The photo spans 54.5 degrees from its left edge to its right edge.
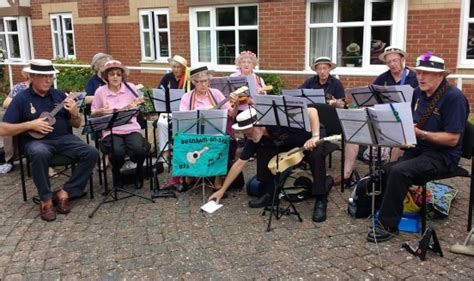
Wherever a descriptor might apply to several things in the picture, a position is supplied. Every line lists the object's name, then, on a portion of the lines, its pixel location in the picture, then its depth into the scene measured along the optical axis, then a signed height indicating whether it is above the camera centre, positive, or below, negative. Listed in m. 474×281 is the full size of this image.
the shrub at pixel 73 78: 11.81 -0.62
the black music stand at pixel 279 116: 4.39 -0.63
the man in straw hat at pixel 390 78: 5.53 -0.36
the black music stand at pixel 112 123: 4.88 -0.75
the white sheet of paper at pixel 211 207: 4.82 -1.62
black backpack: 4.43 -1.45
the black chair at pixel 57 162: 4.98 -1.16
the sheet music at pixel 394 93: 4.94 -0.46
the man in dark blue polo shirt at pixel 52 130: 4.94 -0.84
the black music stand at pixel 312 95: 5.76 -0.55
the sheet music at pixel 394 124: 3.62 -0.59
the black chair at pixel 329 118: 5.59 -0.81
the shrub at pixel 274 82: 9.81 -0.65
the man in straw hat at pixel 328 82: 6.09 -0.42
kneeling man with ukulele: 4.59 -1.02
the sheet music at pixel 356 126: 3.92 -0.65
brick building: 8.52 +0.47
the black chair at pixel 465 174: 3.99 -1.09
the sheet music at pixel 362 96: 5.20 -0.52
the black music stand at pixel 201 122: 5.09 -0.77
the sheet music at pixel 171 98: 5.98 -0.58
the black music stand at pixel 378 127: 3.64 -0.63
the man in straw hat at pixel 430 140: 3.94 -0.78
